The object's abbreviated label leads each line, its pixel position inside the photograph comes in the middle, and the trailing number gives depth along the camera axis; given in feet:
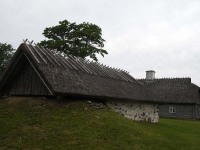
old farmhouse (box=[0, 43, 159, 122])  35.13
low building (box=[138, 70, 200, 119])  85.89
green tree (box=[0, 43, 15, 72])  99.03
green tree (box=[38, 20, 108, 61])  86.91
